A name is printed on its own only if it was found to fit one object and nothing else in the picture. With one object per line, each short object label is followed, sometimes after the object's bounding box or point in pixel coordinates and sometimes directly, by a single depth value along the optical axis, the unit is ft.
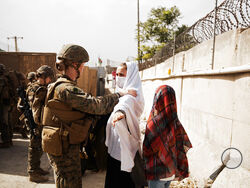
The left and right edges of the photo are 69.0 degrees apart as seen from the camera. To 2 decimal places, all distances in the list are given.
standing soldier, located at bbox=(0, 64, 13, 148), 15.24
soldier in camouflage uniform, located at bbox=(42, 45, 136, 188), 5.83
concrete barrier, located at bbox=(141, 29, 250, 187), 8.11
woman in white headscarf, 6.18
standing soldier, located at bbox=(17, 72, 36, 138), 13.04
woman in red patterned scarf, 6.27
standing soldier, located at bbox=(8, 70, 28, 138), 15.92
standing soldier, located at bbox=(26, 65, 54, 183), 10.67
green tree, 66.85
